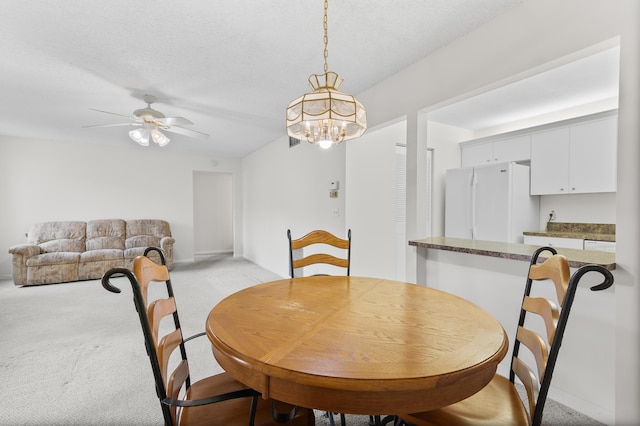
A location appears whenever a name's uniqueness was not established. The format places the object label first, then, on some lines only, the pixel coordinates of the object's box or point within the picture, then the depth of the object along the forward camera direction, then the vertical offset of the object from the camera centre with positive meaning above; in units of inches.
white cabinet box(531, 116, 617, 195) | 123.6 +21.6
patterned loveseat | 176.1 -27.3
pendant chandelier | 49.6 +16.4
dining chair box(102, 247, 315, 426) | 33.9 -24.9
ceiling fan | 121.2 +35.2
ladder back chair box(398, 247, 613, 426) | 33.5 -23.0
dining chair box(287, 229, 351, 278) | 81.0 -10.9
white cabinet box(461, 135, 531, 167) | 150.6 +30.0
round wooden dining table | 29.2 -16.5
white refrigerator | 136.4 +1.8
